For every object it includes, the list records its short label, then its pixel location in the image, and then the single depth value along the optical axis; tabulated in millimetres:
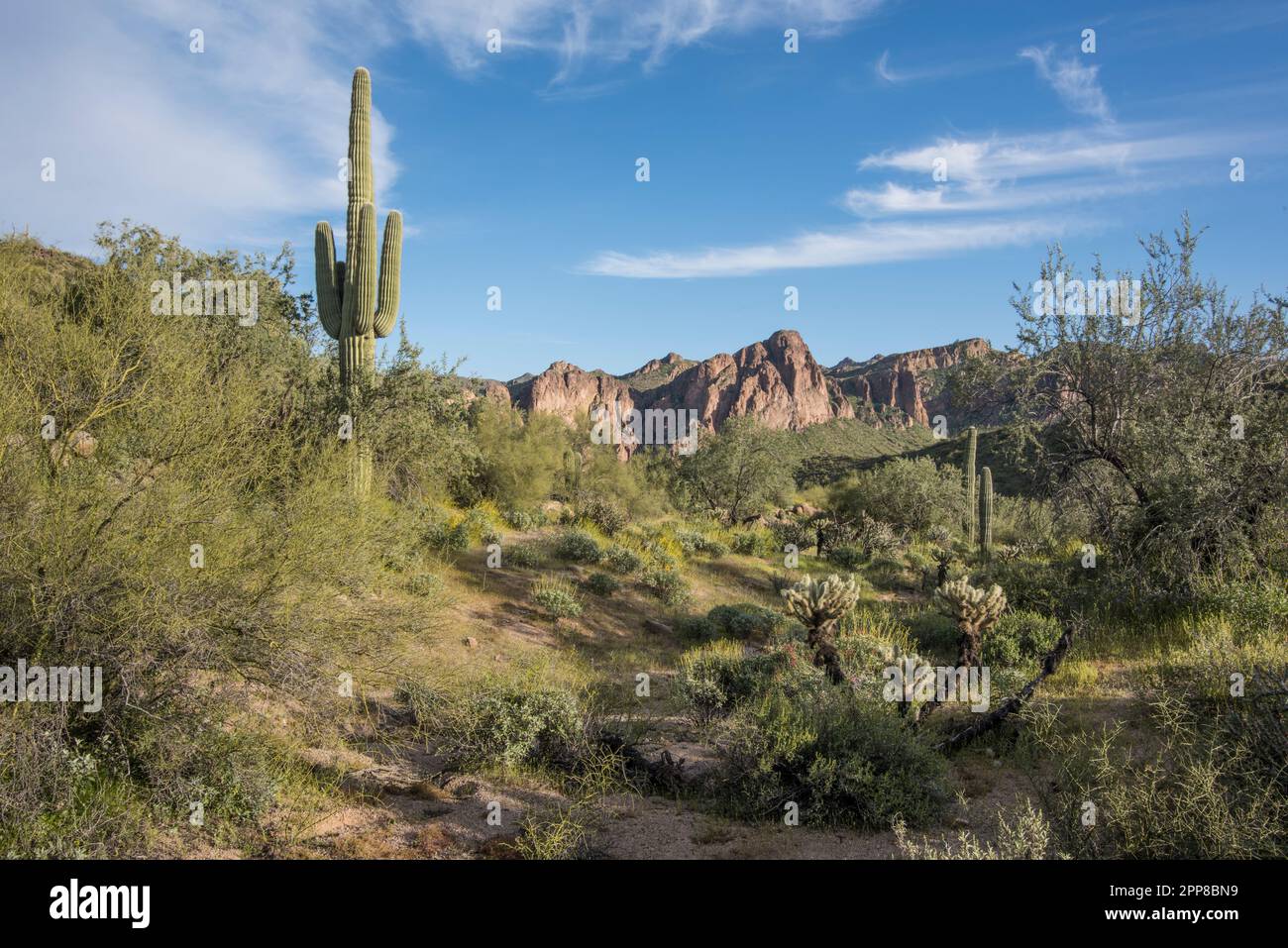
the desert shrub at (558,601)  11758
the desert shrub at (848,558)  18906
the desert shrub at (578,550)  14633
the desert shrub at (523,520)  16688
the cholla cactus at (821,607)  8438
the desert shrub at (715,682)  7758
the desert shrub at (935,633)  10172
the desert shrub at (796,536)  21100
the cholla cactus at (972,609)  8281
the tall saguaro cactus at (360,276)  13023
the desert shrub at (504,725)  6355
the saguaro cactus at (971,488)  25109
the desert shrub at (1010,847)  4066
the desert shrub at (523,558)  13805
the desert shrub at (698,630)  11664
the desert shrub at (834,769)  5391
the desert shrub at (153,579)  4680
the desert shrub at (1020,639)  8734
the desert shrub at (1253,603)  8055
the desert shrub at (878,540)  20067
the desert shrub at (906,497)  25516
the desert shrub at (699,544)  17473
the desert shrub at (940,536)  23994
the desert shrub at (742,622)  11836
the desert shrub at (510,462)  19234
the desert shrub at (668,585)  13539
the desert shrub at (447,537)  13047
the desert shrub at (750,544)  18953
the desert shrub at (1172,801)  4121
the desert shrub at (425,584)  8562
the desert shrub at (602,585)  13258
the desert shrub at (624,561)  14492
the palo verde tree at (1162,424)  9023
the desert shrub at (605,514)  17875
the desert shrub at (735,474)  25750
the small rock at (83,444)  5897
